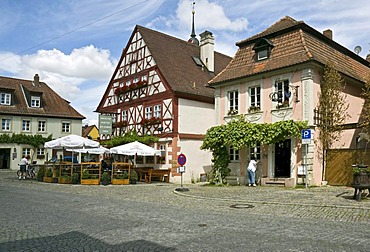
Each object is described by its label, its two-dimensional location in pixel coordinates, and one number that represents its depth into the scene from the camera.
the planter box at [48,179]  23.38
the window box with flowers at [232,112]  22.75
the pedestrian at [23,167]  25.33
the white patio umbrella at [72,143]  22.77
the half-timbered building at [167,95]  26.80
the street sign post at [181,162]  18.05
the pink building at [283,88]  19.31
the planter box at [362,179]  12.88
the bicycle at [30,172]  26.89
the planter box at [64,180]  21.98
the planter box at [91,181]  21.78
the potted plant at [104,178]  21.58
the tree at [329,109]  19.50
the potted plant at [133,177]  22.80
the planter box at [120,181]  22.04
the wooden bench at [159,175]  24.85
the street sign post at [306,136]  17.17
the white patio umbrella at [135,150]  23.27
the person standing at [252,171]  20.23
